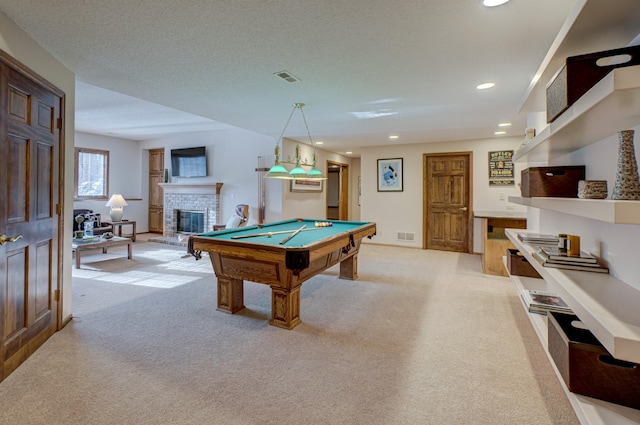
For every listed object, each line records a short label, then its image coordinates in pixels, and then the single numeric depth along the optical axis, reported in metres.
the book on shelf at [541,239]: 2.05
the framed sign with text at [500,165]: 5.91
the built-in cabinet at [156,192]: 8.42
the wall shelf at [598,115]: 0.80
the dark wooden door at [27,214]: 1.99
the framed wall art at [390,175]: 6.84
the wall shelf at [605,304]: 0.77
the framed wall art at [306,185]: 6.46
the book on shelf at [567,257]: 1.48
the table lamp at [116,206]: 6.80
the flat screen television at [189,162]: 7.18
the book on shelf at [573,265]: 1.44
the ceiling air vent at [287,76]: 2.77
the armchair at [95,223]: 6.31
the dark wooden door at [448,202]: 6.27
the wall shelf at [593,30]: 1.12
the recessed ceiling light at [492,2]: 1.72
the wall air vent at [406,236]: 6.76
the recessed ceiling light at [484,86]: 3.03
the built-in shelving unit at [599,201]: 0.79
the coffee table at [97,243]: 4.74
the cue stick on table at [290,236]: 2.86
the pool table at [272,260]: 2.57
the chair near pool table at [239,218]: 5.74
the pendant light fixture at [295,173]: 3.67
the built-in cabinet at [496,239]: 4.47
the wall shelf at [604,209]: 0.77
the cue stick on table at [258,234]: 3.02
